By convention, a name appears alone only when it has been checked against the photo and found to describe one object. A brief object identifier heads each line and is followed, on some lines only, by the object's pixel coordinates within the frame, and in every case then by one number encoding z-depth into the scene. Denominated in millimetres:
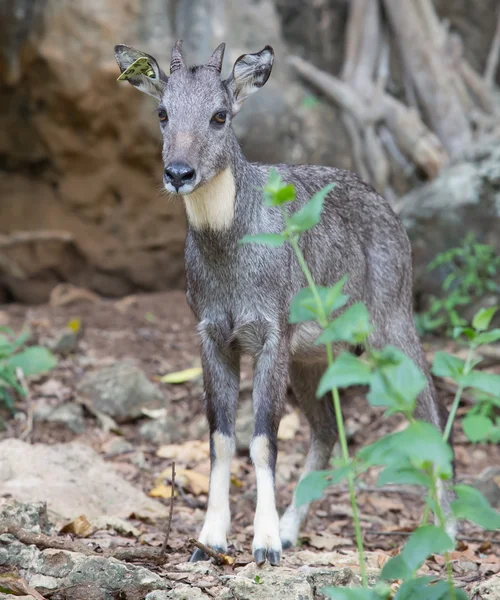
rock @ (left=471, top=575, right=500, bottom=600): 8172
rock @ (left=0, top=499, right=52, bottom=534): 9508
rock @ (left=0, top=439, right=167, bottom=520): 11602
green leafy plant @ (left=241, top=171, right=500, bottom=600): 5797
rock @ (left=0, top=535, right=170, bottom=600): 8031
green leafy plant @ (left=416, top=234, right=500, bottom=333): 18406
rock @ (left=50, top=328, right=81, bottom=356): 18062
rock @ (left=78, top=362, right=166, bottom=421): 16187
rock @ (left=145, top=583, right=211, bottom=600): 7867
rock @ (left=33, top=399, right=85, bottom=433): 15641
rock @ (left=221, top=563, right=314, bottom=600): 8180
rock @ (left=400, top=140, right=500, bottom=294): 19000
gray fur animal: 10406
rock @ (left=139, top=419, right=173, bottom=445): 15789
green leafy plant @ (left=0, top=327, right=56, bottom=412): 14742
